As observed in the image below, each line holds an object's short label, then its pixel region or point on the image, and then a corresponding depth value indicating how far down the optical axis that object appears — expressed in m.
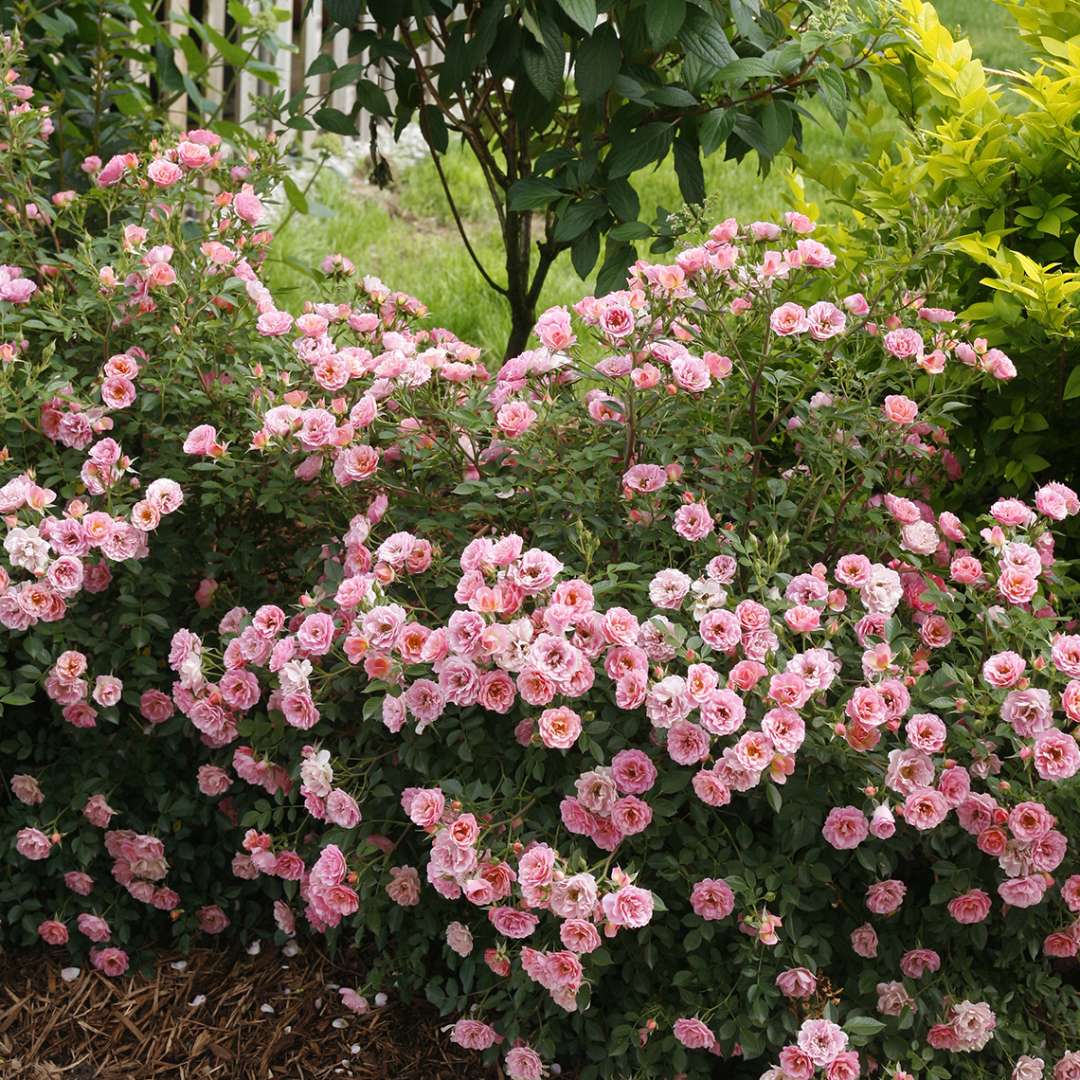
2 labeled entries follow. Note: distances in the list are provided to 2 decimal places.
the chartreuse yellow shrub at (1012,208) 2.28
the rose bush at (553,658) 1.83
